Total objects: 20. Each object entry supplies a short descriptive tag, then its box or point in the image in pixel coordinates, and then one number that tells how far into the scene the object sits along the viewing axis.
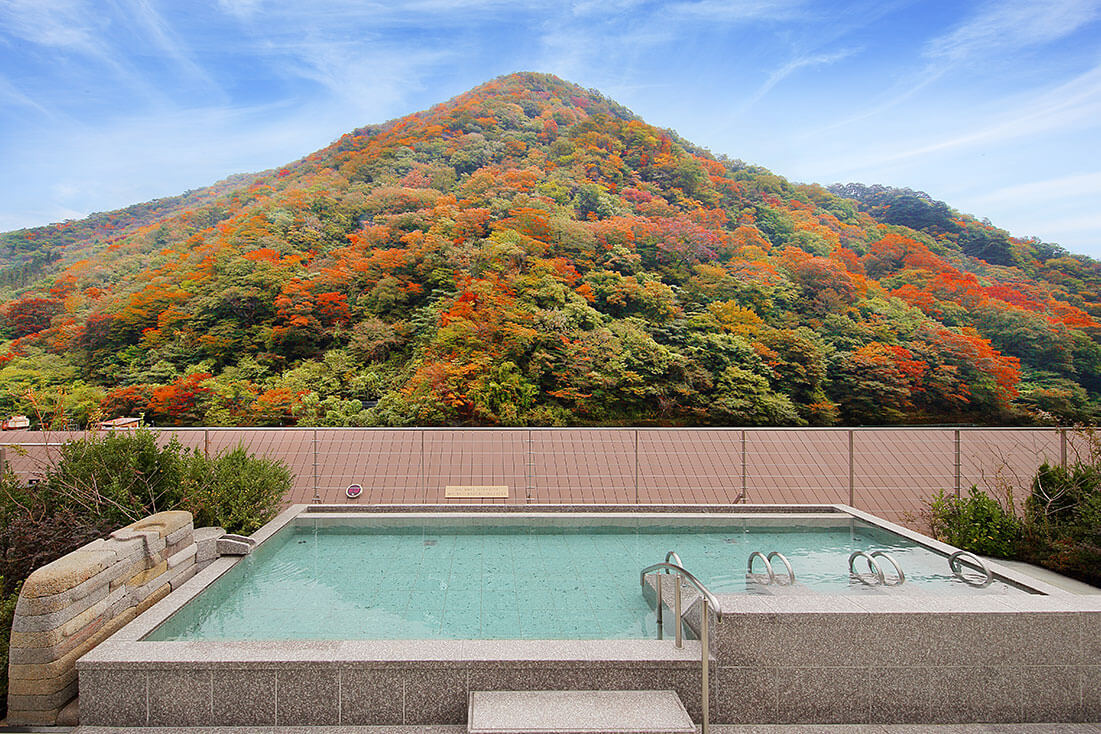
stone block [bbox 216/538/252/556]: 4.74
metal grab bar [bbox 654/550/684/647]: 3.48
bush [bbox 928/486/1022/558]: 5.07
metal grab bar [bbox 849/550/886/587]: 4.00
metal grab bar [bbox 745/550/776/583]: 3.87
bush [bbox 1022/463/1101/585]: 4.36
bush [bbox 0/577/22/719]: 2.99
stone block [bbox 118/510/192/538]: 4.02
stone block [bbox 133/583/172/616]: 3.68
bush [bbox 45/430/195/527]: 4.68
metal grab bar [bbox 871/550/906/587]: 3.81
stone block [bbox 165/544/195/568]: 4.13
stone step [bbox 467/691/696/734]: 2.62
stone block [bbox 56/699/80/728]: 2.92
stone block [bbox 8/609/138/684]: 2.88
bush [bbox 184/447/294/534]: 5.25
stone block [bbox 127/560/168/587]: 3.67
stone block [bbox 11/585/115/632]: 2.91
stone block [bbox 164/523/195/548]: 4.14
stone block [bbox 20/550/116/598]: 2.96
